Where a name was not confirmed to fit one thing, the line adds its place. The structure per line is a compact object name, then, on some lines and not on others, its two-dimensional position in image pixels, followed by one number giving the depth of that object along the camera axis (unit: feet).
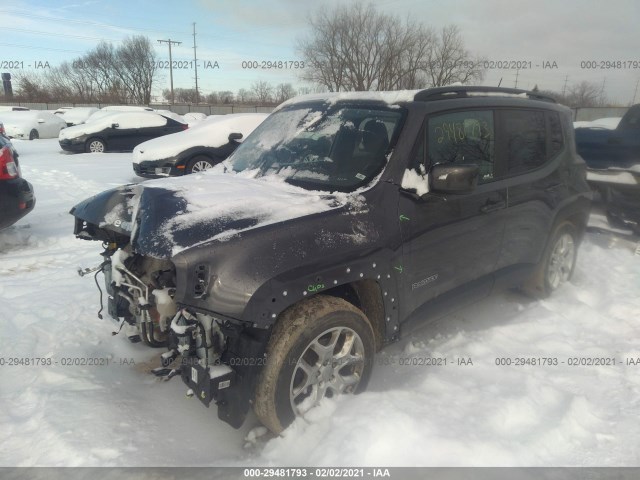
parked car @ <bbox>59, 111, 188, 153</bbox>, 47.67
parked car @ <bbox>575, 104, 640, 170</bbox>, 19.01
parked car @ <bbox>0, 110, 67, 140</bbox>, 64.23
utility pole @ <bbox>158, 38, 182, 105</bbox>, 171.22
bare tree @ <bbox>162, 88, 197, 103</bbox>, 215.92
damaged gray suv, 7.54
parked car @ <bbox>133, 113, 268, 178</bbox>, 29.66
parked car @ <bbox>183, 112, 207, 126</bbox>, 84.69
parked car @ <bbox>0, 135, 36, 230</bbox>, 18.06
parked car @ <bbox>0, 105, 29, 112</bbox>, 95.35
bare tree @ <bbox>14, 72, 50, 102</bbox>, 167.94
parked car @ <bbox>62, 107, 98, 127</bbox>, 77.36
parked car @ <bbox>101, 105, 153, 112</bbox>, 75.04
